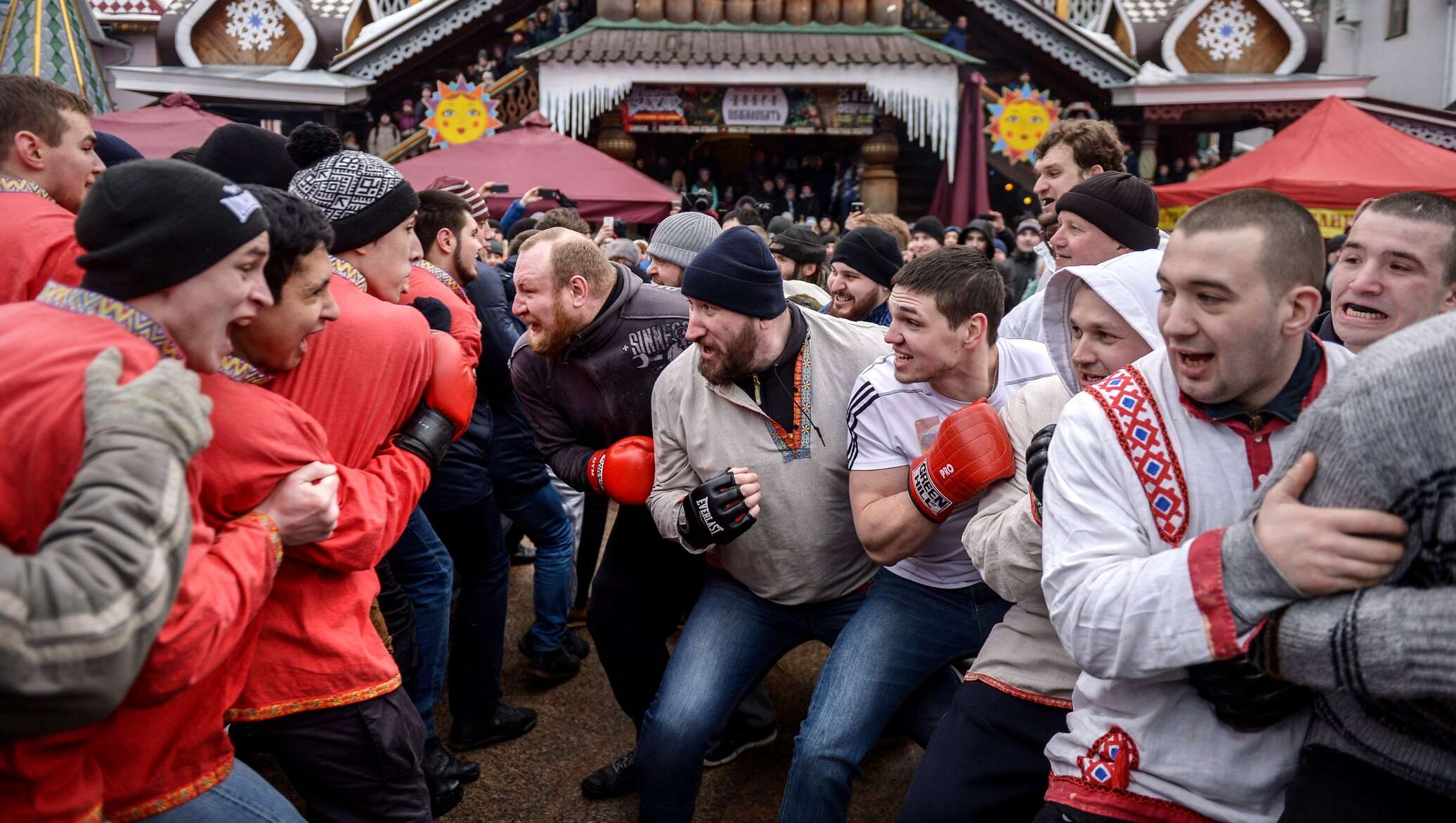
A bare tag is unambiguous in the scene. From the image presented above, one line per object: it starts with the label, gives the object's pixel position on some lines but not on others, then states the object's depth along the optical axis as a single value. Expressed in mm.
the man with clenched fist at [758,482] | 3143
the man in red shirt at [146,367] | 1524
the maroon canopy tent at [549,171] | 10469
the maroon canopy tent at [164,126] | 9445
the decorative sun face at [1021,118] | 13836
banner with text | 13797
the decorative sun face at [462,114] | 13289
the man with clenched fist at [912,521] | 2801
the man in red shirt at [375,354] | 2371
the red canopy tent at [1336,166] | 9633
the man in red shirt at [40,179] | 2818
